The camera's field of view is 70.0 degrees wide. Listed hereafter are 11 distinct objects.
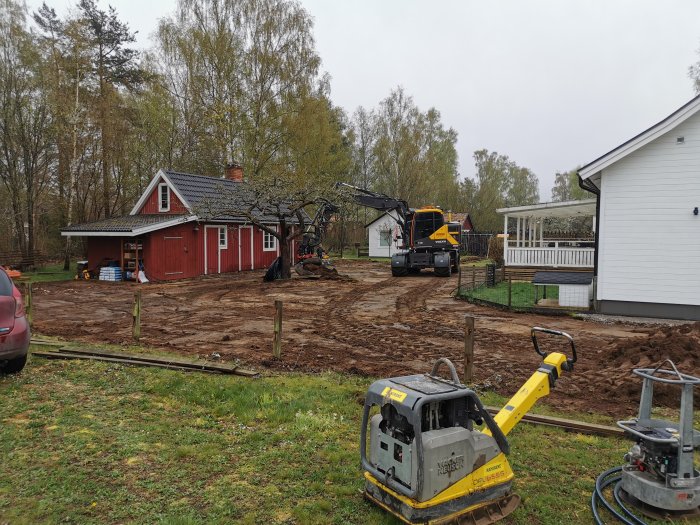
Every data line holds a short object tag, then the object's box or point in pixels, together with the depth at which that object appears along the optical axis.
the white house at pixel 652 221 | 12.70
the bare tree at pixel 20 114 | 24.27
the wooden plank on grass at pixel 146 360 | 7.41
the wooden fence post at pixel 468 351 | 6.97
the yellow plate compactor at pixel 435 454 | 3.15
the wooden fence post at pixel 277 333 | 8.38
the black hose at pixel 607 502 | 3.59
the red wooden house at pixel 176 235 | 20.94
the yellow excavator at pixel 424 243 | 23.28
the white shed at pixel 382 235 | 38.99
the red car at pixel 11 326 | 6.29
